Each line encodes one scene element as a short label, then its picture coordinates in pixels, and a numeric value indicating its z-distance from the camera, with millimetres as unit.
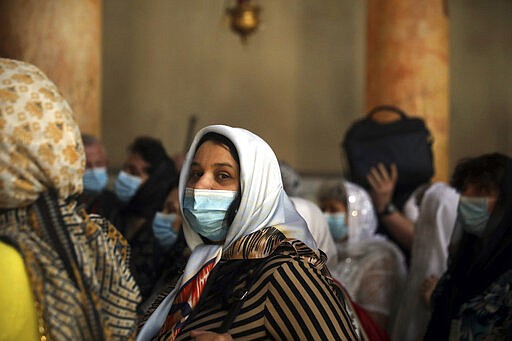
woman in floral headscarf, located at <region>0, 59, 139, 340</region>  2043
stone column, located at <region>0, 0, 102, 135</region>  5379
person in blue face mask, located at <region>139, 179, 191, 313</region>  3928
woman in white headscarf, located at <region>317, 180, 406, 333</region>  4680
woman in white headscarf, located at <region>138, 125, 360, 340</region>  2564
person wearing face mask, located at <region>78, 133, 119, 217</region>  5109
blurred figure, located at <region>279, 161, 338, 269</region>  3742
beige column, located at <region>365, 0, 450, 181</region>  7719
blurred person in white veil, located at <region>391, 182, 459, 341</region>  4703
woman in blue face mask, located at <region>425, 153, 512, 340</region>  3545
